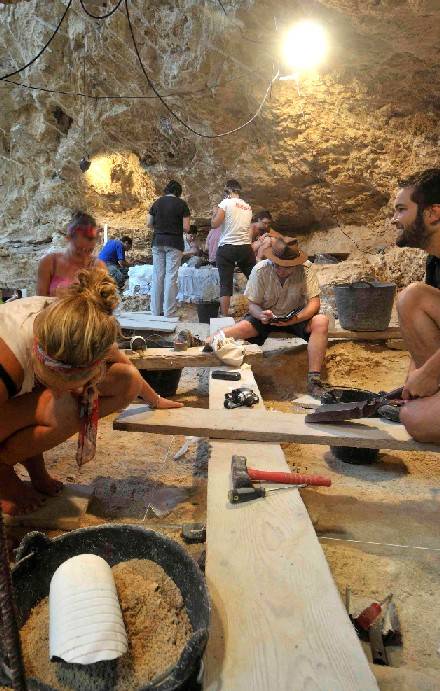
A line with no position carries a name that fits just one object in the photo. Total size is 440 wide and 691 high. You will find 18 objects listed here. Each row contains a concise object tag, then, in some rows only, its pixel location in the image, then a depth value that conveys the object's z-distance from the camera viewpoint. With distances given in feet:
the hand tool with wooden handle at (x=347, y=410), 7.33
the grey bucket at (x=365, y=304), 14.43
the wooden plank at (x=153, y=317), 19.11
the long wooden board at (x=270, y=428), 7.08
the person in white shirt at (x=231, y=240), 19.35
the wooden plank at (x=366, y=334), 15.26
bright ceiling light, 18.86
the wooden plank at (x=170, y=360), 11.77
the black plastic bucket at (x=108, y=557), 3.82
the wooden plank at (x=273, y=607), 3.26
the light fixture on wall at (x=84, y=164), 31.30
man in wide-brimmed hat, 13.94
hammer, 5.83
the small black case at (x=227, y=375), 10.68
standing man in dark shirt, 19.98
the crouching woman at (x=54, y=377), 5.15
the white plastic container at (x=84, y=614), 3.06
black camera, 8.80
